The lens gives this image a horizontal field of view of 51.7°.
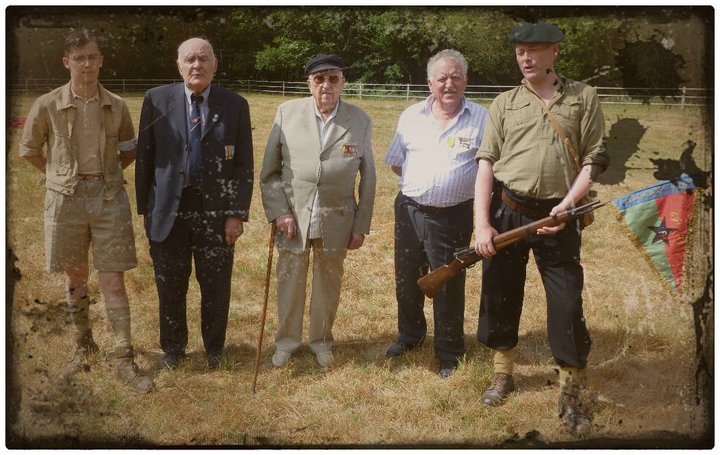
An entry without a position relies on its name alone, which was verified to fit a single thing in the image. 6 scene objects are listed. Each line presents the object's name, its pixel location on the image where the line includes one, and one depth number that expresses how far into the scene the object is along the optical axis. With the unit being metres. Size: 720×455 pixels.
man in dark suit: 4.93
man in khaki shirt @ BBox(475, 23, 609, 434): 4.42
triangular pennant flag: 4.82
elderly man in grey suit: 5.04
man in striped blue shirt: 4.95
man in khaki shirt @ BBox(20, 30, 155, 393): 4.77
